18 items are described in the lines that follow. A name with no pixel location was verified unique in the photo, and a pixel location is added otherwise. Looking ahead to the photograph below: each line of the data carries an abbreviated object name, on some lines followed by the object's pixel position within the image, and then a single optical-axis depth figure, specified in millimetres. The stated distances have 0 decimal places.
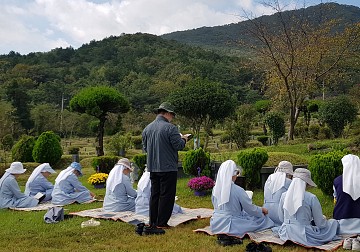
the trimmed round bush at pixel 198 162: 10766
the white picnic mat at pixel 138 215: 7059
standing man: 6496
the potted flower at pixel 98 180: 12062
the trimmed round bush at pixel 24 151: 19188
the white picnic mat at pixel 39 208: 8789
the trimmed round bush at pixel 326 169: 7699
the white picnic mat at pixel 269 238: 5273
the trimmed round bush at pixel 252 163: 9398
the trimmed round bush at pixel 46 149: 18203
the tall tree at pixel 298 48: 18297
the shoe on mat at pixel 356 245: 5051
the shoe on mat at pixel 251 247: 5043
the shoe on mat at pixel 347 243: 5143
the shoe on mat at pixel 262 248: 5018
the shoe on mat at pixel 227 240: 5539
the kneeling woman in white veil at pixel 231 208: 5895
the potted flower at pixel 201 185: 9648
